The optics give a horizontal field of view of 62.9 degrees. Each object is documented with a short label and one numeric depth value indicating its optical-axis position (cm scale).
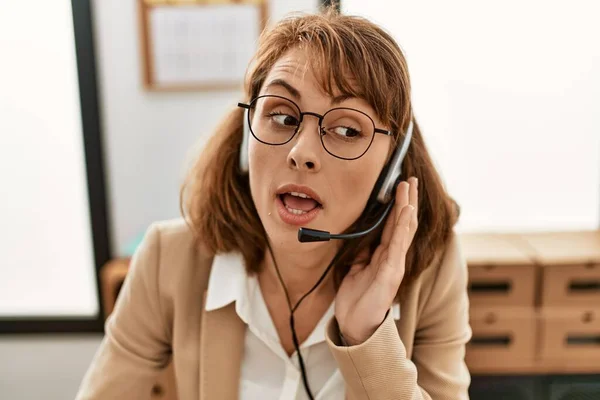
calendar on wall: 183
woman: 83
